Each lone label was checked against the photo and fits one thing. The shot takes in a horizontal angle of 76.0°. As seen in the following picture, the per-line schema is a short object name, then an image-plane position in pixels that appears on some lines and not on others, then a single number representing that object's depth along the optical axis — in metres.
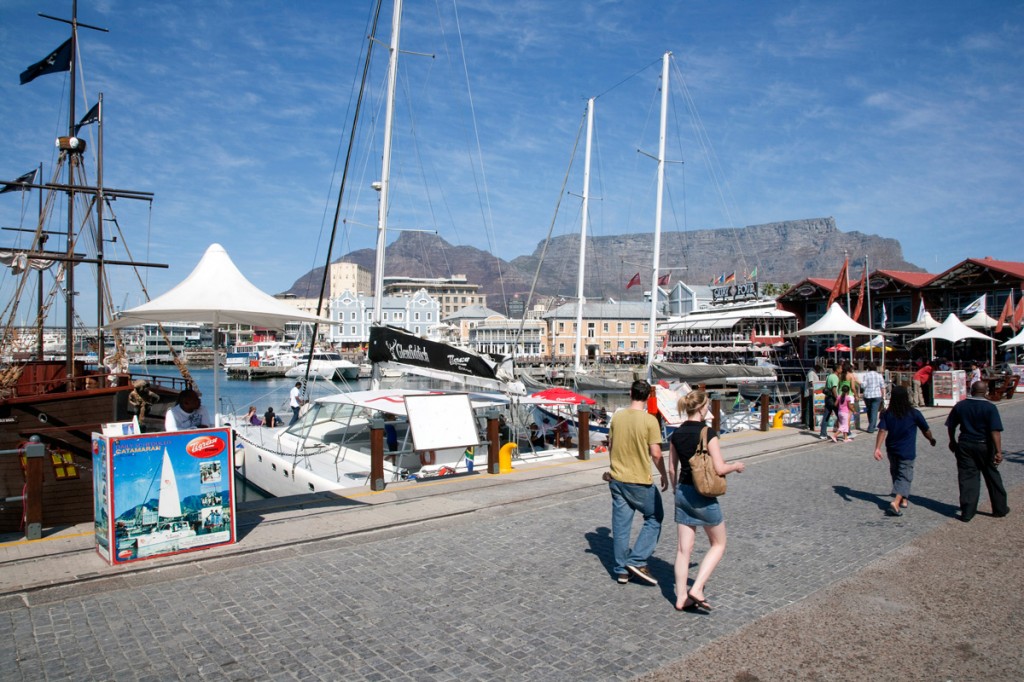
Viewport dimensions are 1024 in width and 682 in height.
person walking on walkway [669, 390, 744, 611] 5.21
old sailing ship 12.12
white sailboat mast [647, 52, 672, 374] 25.19
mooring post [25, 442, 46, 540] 6.94
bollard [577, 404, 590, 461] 13.63
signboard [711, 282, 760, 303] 79.71
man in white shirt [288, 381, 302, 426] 19.34
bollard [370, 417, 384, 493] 9.99
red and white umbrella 15.41
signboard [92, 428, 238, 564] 6.18
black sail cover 14.57
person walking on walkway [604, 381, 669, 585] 5.90
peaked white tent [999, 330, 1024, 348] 31.19
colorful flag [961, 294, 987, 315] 38.78
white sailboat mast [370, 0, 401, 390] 15.65
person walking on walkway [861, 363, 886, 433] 15.64
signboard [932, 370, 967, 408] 23.96
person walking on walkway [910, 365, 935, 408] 24.30
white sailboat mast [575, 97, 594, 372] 29.38
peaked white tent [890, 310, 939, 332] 39.69
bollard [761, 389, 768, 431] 18.08
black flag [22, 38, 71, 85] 21.31
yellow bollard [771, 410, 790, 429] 18.94
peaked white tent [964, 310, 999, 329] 35.63
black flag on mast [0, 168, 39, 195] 23.90
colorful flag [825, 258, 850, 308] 31.81
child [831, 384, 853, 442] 15.88
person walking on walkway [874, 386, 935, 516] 8.54
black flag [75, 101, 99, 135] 23.95
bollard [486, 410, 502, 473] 11.82
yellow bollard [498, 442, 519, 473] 12.16
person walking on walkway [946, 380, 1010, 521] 7.97
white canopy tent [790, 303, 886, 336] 24.17
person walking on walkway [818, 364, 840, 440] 15.82
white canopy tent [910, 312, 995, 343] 29.11
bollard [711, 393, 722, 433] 16.70
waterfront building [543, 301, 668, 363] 99.38
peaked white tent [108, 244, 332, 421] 7.93
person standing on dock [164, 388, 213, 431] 7.42
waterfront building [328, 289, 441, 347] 121.88
